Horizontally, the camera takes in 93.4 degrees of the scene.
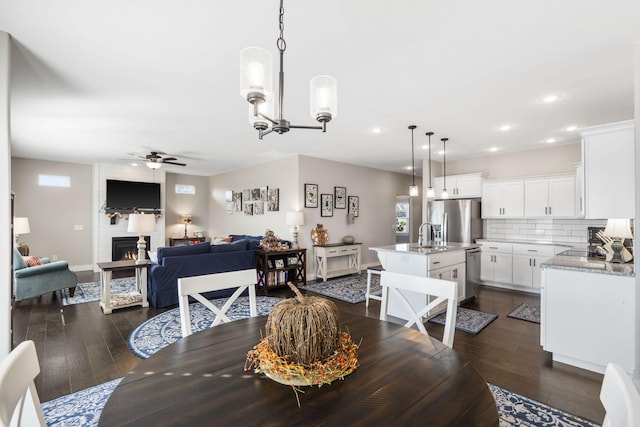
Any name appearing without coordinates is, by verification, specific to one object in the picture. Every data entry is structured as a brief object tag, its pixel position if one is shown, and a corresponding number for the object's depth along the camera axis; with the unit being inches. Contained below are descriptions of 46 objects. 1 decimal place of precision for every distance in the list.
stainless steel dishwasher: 178.1
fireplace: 300.7
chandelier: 55.9
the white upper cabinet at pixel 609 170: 106.5
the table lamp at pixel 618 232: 115.6
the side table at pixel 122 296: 163.6
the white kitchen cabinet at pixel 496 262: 217.0
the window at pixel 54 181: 274.8
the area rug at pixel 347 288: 195.0
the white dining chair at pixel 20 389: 30.3
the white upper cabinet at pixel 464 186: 241.9
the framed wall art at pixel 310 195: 252.1
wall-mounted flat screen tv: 296.0
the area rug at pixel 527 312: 152.9
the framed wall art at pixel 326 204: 264.5
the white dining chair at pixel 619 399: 26.2
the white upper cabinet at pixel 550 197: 201.6
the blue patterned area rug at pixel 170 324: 122.3
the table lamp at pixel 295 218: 235.6
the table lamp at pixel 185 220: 350.0
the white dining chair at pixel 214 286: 70.1
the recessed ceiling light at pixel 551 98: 129.6
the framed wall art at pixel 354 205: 287.9
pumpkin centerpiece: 40.5
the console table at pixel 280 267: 212.1
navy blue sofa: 173.5
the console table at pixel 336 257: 245.6
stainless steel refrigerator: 235.6
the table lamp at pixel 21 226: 197.2
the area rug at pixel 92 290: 187.9
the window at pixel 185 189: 355.9
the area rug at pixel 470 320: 138.8
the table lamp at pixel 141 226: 183.8
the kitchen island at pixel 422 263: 148.6
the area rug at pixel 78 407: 77.9
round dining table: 33.8
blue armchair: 168.6
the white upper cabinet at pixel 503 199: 222.8
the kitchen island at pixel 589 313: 98.0
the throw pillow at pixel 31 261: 186.4
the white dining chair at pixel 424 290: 65.2
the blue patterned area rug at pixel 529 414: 77.0
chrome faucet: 170.2
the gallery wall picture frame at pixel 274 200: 268.7
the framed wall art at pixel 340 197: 276.0
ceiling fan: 227.1
